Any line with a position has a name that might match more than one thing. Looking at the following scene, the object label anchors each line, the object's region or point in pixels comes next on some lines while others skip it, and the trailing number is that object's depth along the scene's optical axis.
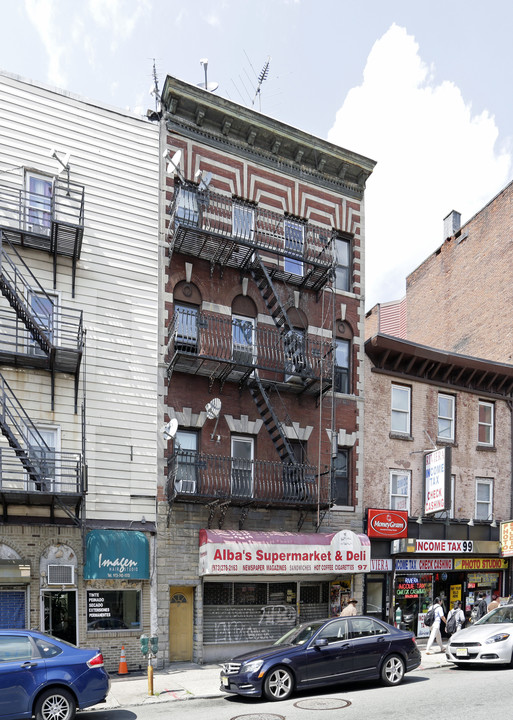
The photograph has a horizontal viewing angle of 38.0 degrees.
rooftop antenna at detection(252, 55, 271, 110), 24.36
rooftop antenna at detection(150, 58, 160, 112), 21.45
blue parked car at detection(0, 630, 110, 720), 11.23
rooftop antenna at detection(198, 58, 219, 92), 22.45
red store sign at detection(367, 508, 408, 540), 22.66
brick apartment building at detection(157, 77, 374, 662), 19.61
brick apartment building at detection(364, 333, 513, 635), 23.44
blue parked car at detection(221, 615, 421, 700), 13.38
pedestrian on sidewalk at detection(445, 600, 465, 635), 21.02
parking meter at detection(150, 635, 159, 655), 14.59
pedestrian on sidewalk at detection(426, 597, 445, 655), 19.11
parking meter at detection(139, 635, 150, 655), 14.56
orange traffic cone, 17.50
